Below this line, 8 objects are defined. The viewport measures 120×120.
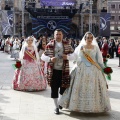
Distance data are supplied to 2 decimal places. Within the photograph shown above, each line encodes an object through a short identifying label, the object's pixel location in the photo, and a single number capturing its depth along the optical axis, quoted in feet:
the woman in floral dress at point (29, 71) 31.91
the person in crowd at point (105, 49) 58.15
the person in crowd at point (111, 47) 81.10
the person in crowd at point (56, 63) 22.59
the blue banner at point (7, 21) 125.90
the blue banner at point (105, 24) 126.72
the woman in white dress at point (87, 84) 21.94
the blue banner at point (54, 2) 123.85
